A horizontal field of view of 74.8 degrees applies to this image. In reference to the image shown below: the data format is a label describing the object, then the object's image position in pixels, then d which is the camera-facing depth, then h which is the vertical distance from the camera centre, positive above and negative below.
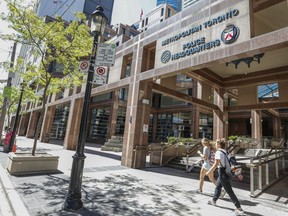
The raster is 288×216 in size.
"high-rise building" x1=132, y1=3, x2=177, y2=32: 63.24 +44.14
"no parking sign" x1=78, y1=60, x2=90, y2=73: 5.54 +1.94
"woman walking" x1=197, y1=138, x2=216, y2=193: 6.54 -0.43
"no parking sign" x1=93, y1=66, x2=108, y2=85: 5.20 +1.64
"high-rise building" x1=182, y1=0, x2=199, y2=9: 123.36 +95.30
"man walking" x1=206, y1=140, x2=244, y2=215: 4.75 -0.82
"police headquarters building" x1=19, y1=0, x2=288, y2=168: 7.22 +4.30
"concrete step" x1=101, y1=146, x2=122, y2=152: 21.22 -1.45
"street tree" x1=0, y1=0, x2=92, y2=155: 8.30 +4.25
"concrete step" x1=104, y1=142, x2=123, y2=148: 22.08 -1.04
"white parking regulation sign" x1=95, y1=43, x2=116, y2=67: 5.31 +2.23
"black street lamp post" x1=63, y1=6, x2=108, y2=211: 4.51 -0.37
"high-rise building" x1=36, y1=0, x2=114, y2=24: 87.50 +67.81
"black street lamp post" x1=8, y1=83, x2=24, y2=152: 13.04 -0.60
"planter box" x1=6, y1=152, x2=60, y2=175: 7.36 -1.41
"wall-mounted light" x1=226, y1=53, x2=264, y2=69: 10.10 +4.87
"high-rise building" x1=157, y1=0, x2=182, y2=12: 152.38 +112.62
